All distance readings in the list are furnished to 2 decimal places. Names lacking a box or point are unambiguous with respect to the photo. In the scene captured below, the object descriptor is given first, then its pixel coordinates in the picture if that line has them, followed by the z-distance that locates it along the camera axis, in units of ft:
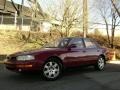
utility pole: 25.10
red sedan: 11.68
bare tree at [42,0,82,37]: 27.64
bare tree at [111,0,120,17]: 29.07
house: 30.65
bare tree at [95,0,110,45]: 34.24
